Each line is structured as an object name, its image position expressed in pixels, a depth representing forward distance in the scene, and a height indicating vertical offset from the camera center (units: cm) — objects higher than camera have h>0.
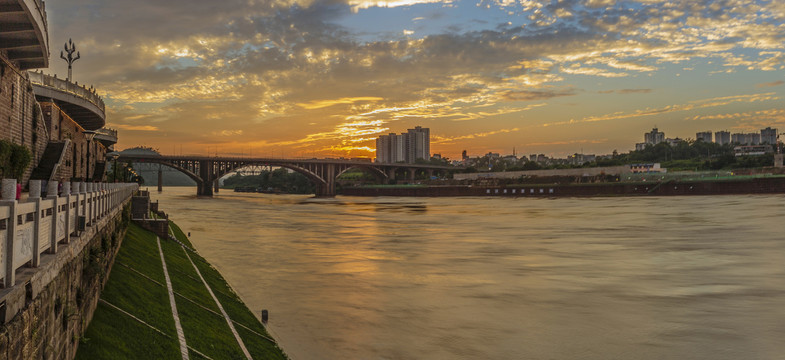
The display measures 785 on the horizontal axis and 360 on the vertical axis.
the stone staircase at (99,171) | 6099 +68
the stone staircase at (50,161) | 3131 +103
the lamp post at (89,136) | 5516 +473
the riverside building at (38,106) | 2381 +503
